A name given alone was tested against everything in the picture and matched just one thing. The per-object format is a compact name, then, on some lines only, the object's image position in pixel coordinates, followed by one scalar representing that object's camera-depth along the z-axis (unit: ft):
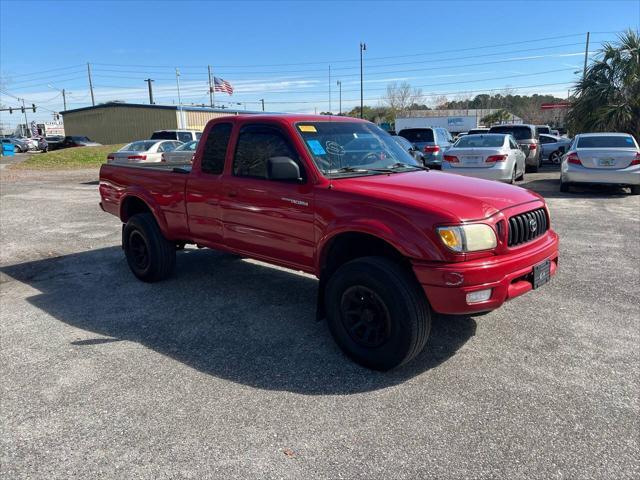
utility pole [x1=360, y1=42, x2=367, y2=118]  140.94
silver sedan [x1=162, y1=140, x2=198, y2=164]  32.55
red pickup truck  11.02
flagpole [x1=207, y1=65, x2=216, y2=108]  202.05
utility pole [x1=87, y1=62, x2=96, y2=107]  239.91
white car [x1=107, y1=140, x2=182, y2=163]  55.11
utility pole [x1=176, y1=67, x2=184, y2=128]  149.20
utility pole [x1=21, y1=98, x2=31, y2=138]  282.93
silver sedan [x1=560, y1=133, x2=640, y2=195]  38.09
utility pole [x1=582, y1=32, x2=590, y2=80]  71.61
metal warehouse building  152.87
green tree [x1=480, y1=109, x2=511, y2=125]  232.94
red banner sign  196.32
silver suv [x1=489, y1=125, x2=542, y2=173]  57.93
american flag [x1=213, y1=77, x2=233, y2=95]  143.33
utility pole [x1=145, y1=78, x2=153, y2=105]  205.87
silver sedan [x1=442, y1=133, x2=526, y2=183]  38.99
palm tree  65.26
